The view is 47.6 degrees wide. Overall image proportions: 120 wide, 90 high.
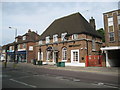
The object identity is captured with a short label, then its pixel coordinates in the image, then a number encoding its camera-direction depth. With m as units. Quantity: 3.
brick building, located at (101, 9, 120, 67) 22.91
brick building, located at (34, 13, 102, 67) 26.03
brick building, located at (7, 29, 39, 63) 40.82
